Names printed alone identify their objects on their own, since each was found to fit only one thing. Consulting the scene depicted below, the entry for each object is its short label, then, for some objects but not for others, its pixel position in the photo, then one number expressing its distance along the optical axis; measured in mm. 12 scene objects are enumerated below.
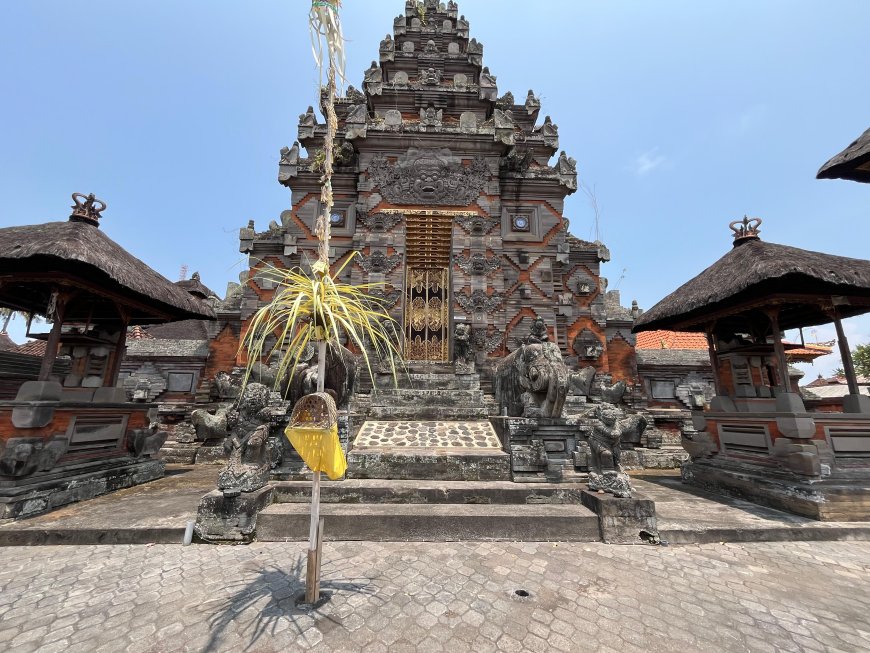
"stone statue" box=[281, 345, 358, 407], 6203
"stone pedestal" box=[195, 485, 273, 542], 4719
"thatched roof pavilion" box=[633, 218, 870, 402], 6953
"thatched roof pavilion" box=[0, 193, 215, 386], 6371
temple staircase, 6156
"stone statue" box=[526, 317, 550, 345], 7445
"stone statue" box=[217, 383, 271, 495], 4941
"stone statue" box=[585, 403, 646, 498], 5234
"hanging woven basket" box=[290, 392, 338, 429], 2959
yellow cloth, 2918
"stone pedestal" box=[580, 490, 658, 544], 4867
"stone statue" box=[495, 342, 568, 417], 6469
